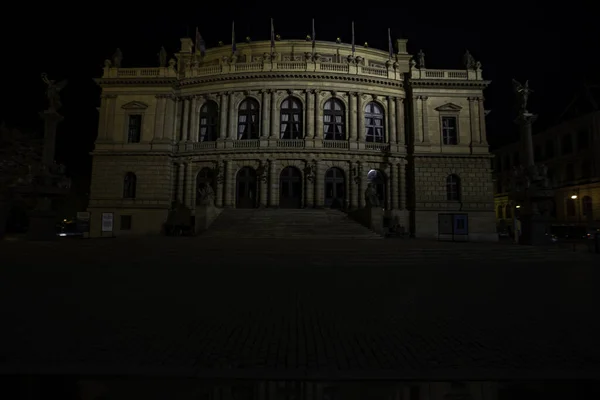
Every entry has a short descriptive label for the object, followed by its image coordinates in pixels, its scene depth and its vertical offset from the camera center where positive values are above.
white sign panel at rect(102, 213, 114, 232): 35.19 +0.10
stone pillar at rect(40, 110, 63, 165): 24.81 +6.44
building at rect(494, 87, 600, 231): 45.69 +9.50
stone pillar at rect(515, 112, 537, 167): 23.83 +6.07
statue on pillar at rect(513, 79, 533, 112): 24.67 +9.12
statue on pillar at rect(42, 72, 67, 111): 26.31 +9.38
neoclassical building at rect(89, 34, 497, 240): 37.09 +8.87
